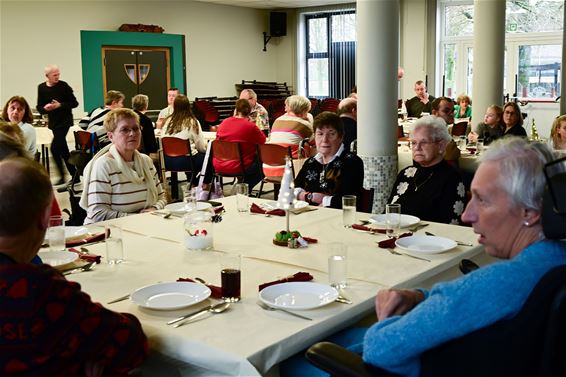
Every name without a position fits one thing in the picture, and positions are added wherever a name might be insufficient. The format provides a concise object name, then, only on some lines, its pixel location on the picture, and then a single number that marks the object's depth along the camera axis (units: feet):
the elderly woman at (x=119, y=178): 13.14
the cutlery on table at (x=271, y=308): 6.94
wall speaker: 55.62
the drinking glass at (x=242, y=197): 12.53
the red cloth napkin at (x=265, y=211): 12.24
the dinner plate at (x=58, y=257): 8.92
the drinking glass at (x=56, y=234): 9.32
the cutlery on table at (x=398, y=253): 9.14
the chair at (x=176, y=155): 25.66
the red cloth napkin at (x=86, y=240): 10.16
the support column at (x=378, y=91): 18.61
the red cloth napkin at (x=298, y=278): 8.02
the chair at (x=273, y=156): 22.61
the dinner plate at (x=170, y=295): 7.21
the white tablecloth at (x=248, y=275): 6.33
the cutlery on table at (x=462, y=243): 9.84
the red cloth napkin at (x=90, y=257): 9.16
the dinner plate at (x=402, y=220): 11.03
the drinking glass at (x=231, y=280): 7.48
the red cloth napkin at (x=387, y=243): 9.69
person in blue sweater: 5.09
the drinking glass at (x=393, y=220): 10.38
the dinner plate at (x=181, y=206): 12.45
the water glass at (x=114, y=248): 9.05
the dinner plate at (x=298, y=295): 7.21
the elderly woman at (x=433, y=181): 12.80
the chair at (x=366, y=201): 13.85
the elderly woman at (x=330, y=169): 14.43
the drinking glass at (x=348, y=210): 11.02
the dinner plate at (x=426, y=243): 9.45
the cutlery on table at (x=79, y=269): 8.66
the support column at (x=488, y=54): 31.19
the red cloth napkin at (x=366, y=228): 10.75
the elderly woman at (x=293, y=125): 25.14
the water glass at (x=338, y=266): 7.91
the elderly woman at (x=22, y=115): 24.66
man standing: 33.50
